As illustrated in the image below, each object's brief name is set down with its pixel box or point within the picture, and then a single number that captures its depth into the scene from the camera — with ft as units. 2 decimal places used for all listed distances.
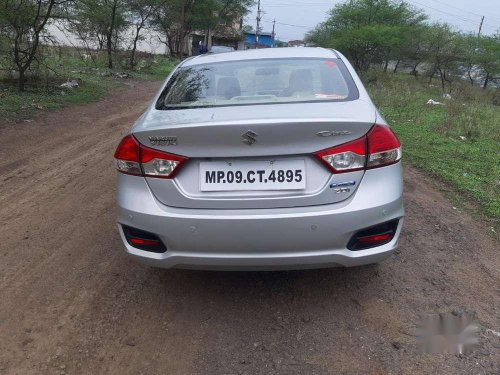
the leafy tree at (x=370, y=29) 90.84
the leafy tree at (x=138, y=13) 81.71
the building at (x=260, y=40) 239.13
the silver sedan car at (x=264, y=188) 7.65
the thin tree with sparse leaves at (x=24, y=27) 35.53
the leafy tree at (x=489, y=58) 91.86
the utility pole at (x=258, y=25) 218.09
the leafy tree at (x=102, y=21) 41.22
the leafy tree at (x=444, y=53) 90.63
